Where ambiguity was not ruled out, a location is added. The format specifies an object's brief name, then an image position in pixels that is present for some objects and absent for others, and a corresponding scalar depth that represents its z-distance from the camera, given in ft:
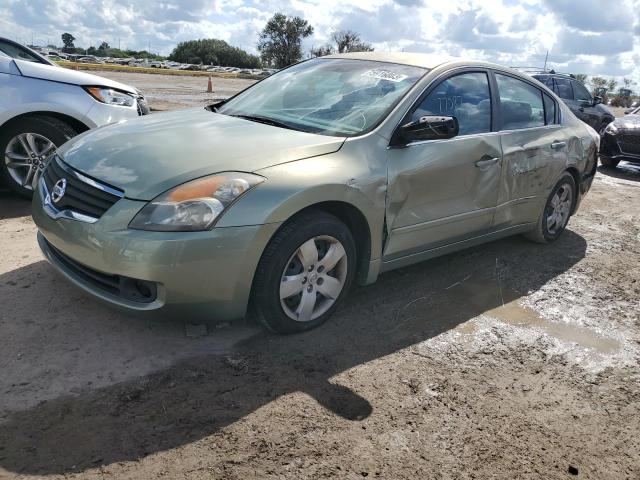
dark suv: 42.36
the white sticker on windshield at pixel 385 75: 13.10
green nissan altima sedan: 9.59
